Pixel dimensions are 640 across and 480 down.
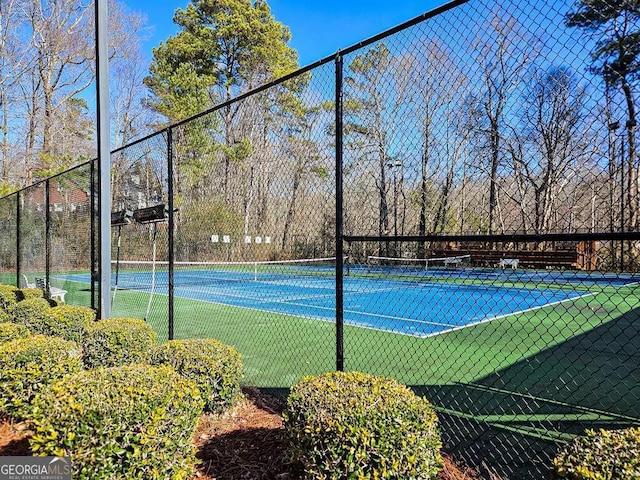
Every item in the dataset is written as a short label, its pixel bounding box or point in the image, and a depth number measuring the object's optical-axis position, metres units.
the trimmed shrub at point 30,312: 4.70
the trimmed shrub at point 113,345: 3.62
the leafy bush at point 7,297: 6.42
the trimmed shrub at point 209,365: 2.90
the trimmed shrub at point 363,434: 1.79
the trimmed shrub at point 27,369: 2.80
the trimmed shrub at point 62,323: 4.55
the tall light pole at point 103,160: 4.62
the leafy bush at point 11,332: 3.86
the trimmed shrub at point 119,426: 1.82
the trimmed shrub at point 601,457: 1.36
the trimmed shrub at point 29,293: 6.62
